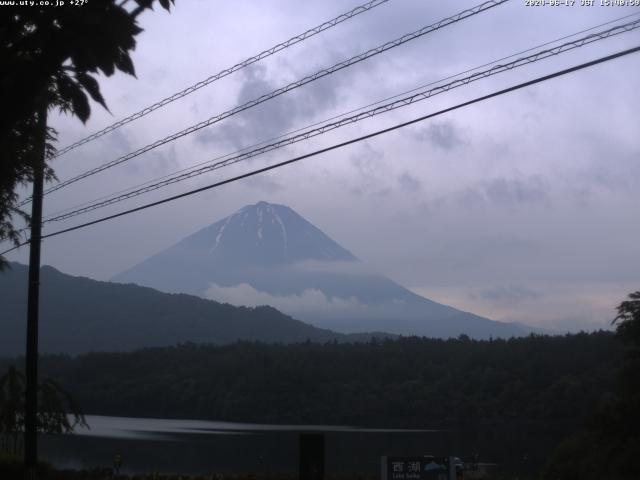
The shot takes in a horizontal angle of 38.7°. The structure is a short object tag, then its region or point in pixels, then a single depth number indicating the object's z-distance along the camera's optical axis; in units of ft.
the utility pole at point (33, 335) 66.33
